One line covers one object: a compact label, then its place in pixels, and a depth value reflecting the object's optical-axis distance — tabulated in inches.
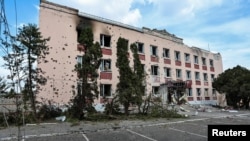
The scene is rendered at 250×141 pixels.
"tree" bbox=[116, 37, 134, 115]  484.4
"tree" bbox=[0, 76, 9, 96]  361.0
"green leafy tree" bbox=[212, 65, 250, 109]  878.5
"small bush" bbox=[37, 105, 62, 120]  439.1
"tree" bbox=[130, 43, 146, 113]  489.4
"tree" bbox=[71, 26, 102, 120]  430.3
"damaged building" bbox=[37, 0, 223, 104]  587.9
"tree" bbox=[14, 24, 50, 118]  413.6
